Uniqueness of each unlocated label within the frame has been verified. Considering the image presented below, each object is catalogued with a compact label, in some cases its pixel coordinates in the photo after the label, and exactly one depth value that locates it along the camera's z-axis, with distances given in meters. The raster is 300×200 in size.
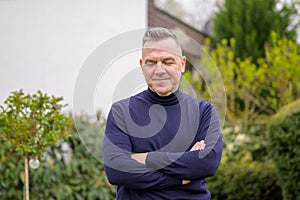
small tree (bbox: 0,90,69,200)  2.97
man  1.96
